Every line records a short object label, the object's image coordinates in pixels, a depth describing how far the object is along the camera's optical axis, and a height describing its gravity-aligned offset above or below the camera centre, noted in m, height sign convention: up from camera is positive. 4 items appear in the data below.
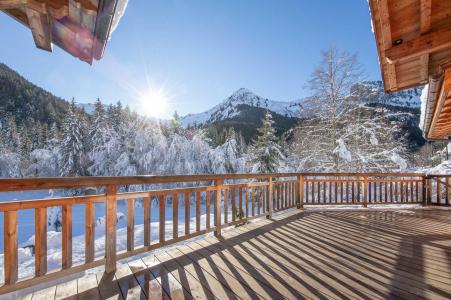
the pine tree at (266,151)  12.60 -0.08
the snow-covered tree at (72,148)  17.66 +0.25
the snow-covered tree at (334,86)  10.29 +2.89
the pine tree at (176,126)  17.89 +1.94
